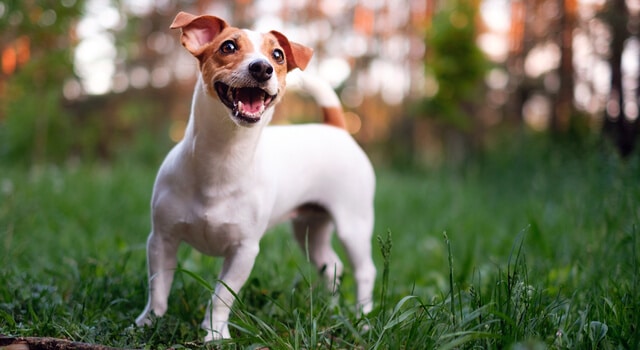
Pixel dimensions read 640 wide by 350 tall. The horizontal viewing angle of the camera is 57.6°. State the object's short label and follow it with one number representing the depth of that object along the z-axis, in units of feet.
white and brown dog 6.81
